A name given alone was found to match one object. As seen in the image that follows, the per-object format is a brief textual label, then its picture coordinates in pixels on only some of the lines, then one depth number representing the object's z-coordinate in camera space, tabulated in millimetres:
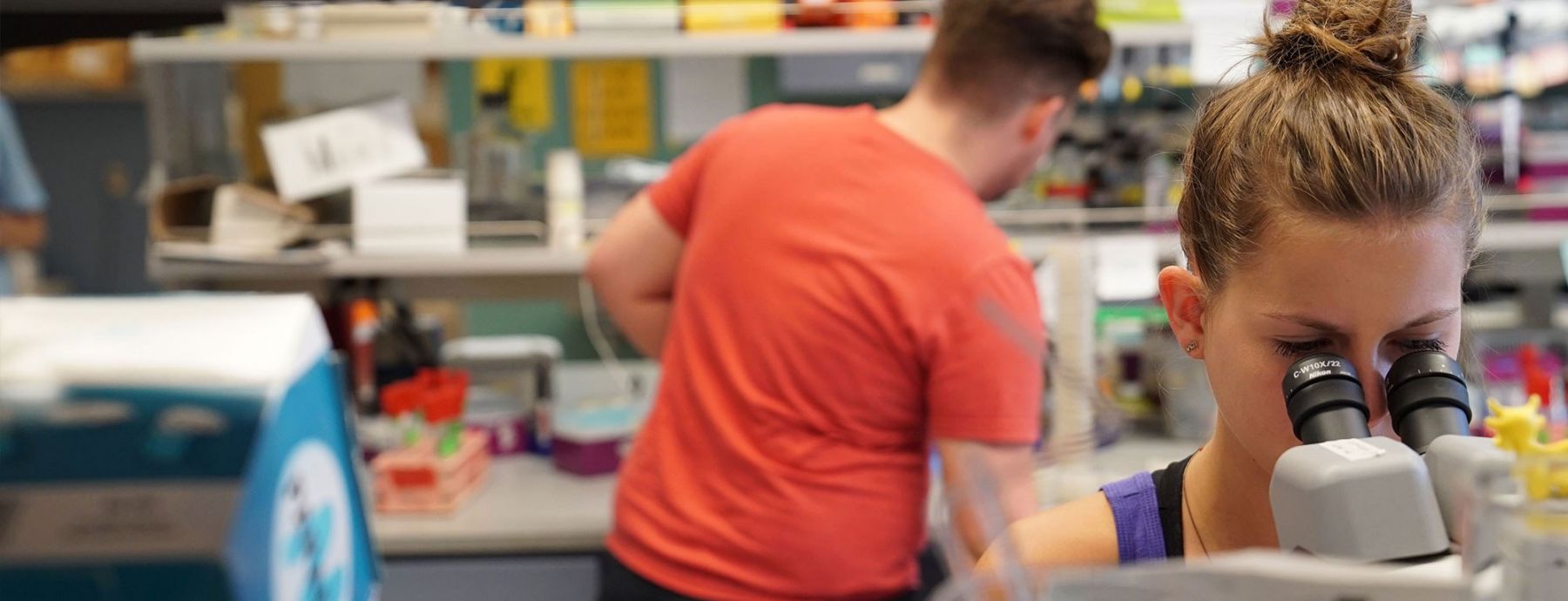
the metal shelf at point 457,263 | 2363
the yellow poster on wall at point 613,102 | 3021
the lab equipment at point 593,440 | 2340
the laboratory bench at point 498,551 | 2078
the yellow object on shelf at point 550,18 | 2434
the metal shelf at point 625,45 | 2369
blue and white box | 551
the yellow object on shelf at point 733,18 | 2424
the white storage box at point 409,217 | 2414
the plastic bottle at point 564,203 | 2432
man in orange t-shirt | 1485
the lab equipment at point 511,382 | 2510
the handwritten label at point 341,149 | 2447
